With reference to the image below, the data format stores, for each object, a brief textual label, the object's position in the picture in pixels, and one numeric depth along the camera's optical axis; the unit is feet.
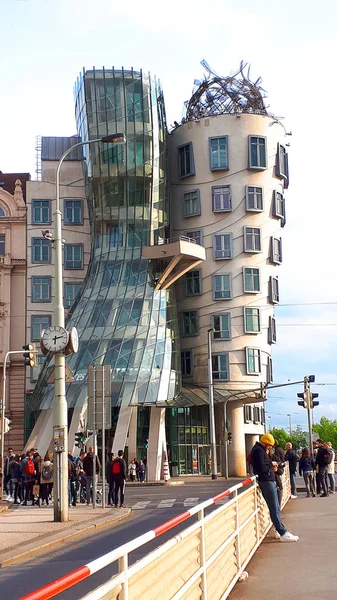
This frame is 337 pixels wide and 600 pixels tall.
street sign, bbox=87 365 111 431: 80.79
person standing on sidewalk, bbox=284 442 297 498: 92.36
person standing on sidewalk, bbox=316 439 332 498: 86.74
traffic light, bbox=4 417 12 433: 113.80
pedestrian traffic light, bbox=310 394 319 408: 132.55
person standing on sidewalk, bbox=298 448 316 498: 91.09
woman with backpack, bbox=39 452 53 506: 86.97
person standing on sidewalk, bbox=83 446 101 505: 89.04
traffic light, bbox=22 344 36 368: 113.92
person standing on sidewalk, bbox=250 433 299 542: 43.60
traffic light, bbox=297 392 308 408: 134.62
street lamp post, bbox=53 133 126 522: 65.21
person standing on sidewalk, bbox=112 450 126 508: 84.53
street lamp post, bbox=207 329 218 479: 157.58
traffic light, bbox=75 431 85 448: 104.01
